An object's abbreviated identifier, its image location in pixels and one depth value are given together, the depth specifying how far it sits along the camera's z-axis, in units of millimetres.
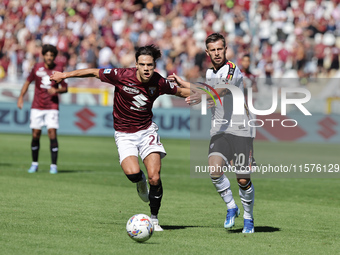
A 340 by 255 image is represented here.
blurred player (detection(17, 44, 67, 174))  28641
